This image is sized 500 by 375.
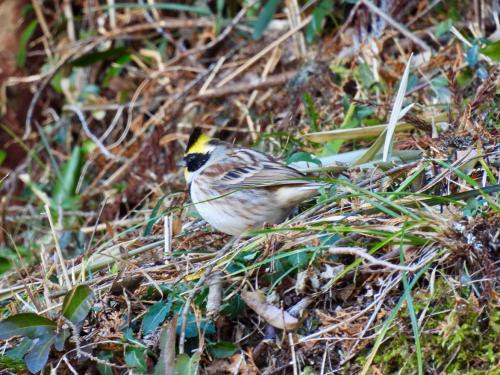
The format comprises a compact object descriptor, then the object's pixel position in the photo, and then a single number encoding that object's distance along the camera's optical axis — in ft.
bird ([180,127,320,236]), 23.77
